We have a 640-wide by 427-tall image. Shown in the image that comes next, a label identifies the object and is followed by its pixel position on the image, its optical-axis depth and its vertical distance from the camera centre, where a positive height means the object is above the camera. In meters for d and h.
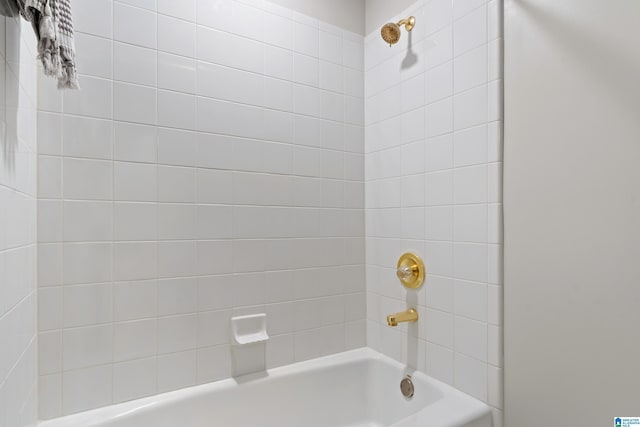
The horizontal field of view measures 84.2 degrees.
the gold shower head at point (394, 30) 1.58 +0.82
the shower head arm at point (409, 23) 1.61 +0.87
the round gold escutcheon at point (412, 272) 1.58 -0.26
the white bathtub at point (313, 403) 1.26 -0.77
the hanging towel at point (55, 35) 0.75 +0.40
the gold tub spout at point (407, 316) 1.55 -0.45
